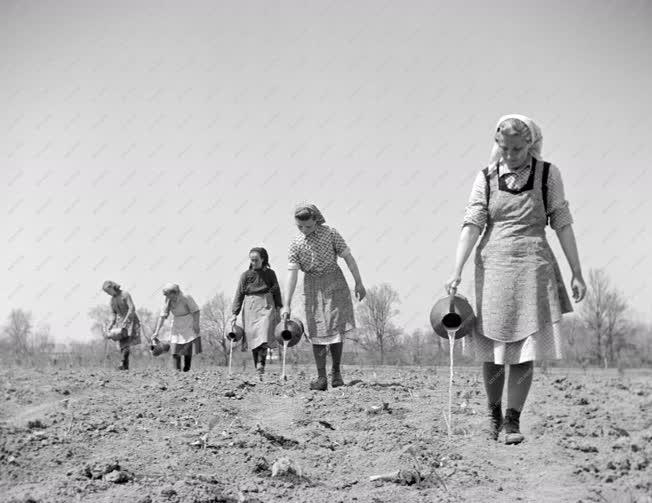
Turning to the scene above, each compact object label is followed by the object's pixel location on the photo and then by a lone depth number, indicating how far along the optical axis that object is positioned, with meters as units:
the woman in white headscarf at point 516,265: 4.81
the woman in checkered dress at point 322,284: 7.87
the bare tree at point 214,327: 29.58
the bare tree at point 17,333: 46.35
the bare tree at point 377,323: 35.41
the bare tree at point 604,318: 40.50
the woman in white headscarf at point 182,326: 12.18
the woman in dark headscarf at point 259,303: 10.36
